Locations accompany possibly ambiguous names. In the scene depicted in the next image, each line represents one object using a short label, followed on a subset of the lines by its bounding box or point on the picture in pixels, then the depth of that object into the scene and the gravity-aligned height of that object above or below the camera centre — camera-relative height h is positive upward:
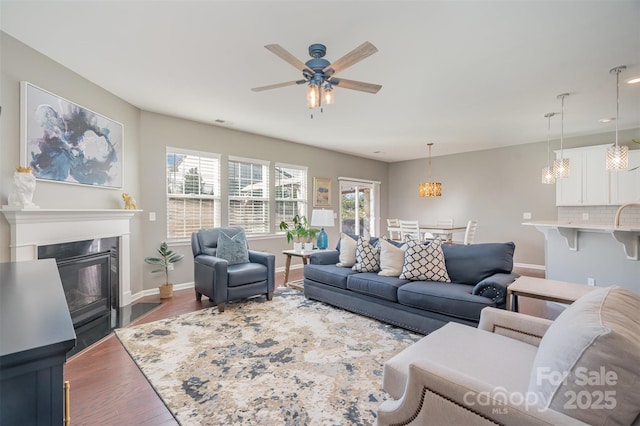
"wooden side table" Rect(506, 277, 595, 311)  2.04 -0.59
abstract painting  2.67 +0.75
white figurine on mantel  2.45 +0.20
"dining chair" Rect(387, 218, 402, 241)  6.47 -0.39
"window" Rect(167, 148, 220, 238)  4.56 +0.34
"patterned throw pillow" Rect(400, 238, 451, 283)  3.08 -0.56
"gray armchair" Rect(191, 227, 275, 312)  3.44 -0.76
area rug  1.79 -1.20
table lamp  4.55 -0.11
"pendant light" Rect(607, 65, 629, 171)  3.07 +0.57
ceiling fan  2.13 +1.09
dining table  5.81 -0.37
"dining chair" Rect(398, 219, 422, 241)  5.77 -0.36
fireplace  2.96 -0.69
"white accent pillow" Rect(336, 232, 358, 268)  3.82 -0.53
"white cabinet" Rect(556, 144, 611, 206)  4.97 +0.55
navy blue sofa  2.53 -0.77
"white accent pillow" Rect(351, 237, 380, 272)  3.51 -0.56
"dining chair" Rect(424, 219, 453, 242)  6.09 -0.48
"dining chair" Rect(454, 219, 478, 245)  5.51 -0.39
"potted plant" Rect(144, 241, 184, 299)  4.07 -0.70
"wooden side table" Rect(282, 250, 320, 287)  4.26 -0.63
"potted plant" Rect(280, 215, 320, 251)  4.59 -0.36
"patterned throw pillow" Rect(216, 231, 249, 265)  3.94 -0.51
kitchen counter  2.89 -0.23
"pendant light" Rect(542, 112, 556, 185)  4.09 +0.53
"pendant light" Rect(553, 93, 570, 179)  3.78 +0.57
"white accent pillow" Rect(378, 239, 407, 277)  3.30 -0.54
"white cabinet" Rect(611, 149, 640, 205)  4.69 +0.44
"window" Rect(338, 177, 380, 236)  7.54 +0.16
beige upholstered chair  0.81 -0.59
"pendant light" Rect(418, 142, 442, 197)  6.22 +0.48
